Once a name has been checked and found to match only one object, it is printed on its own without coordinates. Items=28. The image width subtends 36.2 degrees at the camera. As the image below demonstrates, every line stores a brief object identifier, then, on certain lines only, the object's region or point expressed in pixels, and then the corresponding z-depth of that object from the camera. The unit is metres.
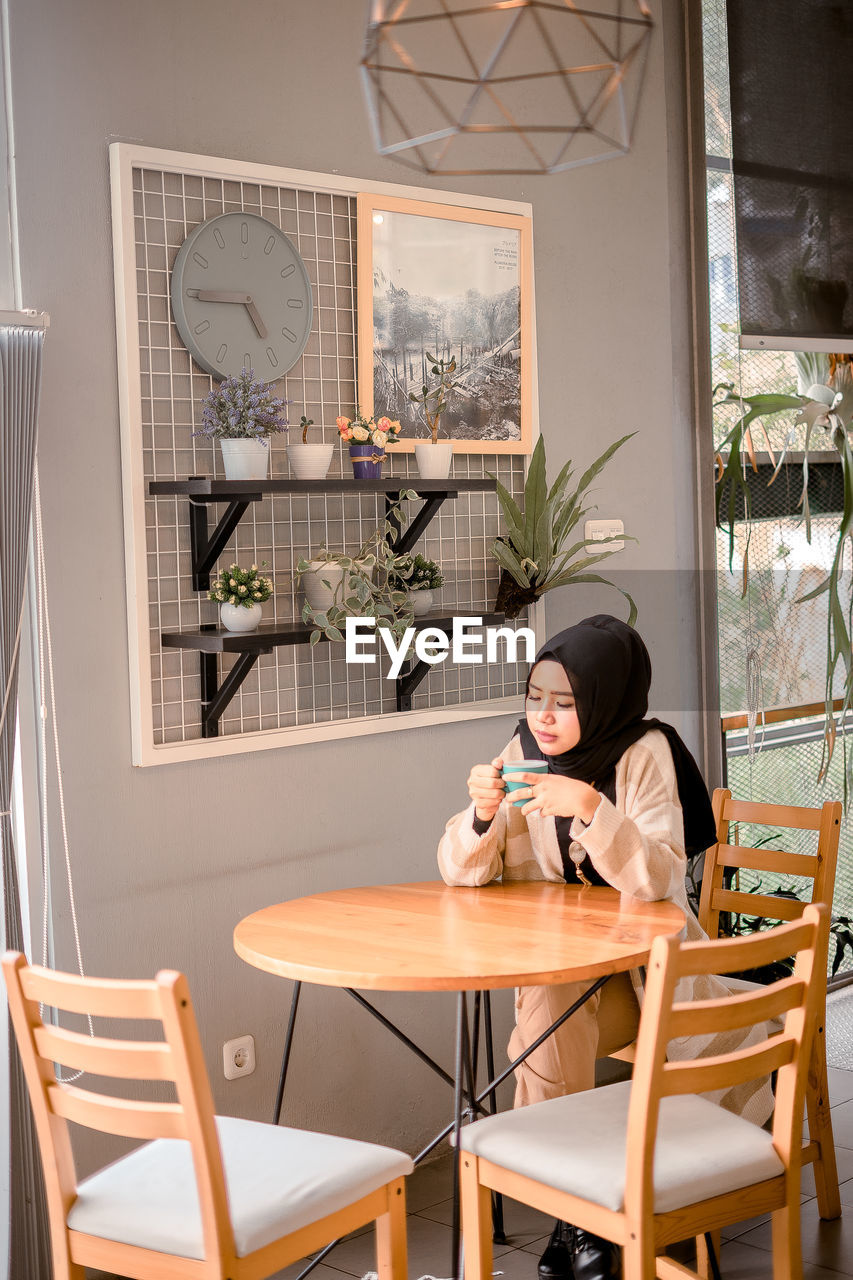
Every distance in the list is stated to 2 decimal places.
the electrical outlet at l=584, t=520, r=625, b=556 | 3.54
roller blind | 3.69
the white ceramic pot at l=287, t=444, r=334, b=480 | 2.78
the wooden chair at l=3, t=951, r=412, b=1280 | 1.69
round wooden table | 2.00
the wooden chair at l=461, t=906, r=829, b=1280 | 1.81
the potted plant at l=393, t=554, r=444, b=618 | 2.97
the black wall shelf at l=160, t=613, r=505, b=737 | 2.62
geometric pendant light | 2.99
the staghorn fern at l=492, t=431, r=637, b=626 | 3.21
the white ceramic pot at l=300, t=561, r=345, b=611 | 2.85
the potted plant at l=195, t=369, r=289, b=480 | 2.64
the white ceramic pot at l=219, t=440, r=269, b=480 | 2.64
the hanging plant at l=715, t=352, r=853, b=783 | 3.82
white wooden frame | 2.56
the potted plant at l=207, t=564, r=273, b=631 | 2.65
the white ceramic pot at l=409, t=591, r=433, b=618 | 3.00
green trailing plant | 2.84
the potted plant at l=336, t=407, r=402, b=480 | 2.87
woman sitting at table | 2.38
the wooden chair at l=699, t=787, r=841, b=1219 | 2.68
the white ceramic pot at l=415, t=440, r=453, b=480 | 3.03
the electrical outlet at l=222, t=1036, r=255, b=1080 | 2.81
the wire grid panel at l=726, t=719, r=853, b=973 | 3.92
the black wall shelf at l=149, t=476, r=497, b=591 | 2.58
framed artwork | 3.03
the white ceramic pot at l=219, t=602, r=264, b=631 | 2.66
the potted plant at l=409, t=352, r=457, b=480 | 3.04
